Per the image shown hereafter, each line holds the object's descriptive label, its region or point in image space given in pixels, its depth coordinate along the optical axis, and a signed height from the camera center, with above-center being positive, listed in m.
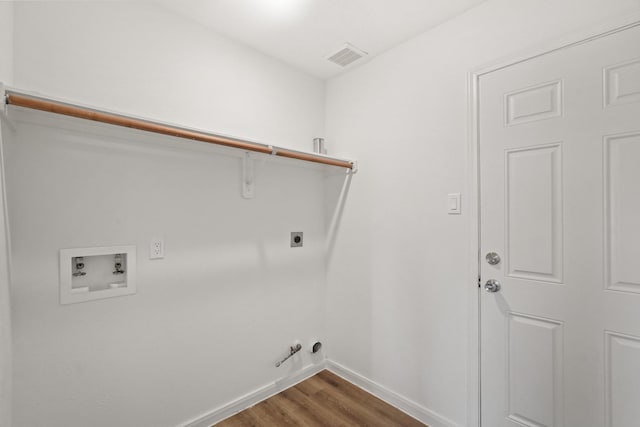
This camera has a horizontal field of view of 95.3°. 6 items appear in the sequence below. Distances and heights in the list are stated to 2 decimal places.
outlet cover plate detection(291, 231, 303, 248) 2.21 -0.21
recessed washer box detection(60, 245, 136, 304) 1.31 -0.29
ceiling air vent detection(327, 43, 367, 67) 1.97 +1.10
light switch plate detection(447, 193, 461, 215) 1.65 +0.04
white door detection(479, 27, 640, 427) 1.19 -0.12
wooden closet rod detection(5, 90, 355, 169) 1.07 +0.40
